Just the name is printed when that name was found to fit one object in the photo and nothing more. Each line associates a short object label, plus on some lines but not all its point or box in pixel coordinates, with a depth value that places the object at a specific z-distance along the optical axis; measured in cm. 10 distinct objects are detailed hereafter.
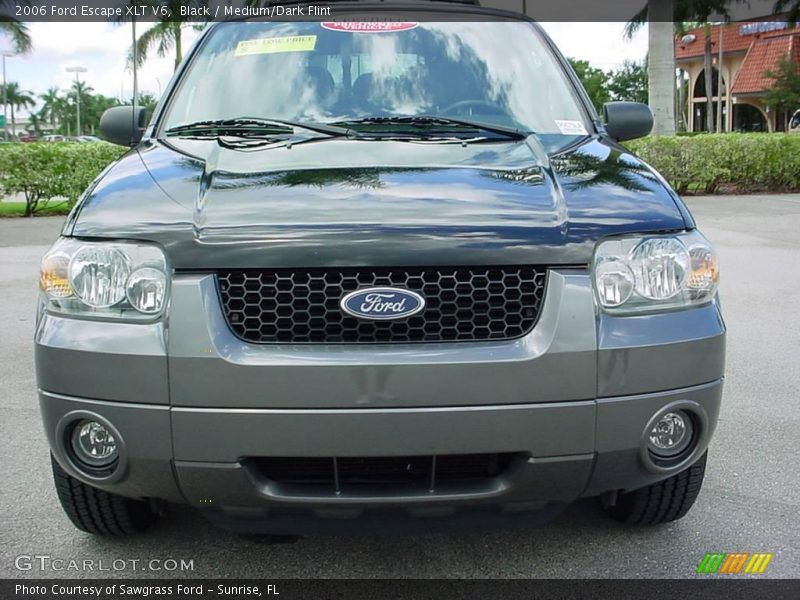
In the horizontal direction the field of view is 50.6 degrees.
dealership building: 4216
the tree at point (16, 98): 11138
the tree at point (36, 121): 11634
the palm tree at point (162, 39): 3481
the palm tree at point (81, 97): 11262
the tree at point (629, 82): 7318
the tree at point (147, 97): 7667
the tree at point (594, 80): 7038
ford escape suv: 213
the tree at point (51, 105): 11994
